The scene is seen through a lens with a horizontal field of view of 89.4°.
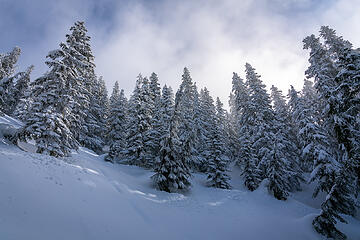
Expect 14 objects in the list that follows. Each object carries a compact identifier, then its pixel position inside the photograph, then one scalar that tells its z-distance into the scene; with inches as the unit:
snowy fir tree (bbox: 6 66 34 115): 1576.8
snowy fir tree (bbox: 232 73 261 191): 984.9
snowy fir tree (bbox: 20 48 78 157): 540.4
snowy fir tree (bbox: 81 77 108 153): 1223.5
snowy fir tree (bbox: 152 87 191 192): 708.0
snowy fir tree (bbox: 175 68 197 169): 770.7
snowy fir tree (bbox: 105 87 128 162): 1141.1
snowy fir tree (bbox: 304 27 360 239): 386.9
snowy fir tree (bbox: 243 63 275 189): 903.7
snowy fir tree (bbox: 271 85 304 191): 1008.1
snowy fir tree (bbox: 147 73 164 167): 965.1
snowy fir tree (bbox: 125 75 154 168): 961.5
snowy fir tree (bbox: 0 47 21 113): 1465.1
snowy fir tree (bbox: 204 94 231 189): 925.2
